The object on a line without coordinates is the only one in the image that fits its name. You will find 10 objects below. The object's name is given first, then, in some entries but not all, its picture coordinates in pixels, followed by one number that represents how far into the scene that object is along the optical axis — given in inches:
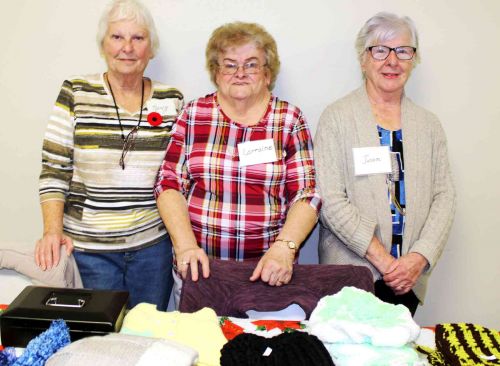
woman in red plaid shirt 77.5
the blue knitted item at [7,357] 42.1
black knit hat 40.1
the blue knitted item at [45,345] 40.6
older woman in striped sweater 78.2
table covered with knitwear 38.6
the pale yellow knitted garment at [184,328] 46.9
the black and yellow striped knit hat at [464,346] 44.4
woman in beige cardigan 78.7
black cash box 46.4
